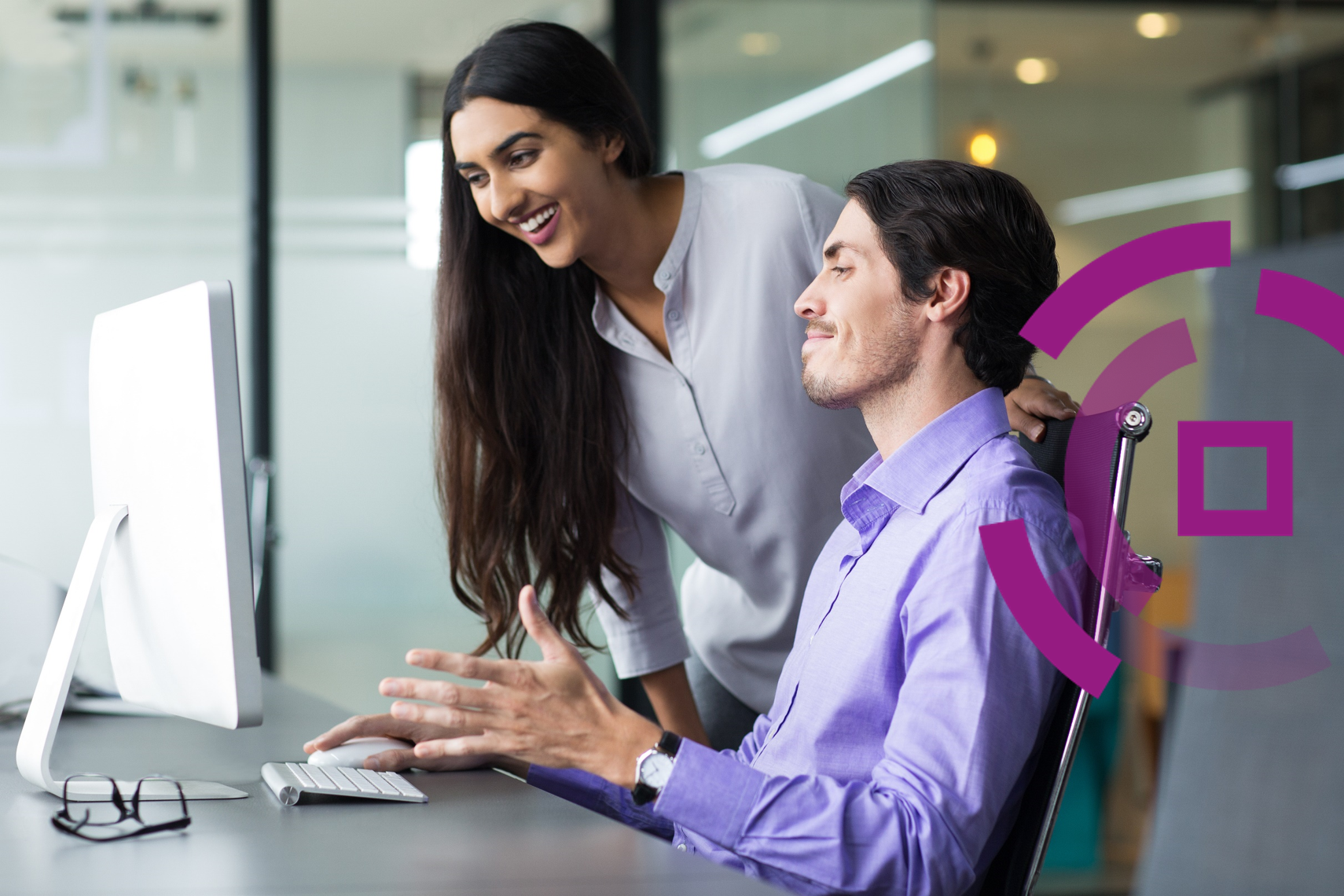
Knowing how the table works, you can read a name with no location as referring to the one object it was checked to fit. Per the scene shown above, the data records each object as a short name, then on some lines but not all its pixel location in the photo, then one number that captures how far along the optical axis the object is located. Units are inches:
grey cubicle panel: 78.8
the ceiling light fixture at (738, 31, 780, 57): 164.1
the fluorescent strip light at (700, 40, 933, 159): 160.2
